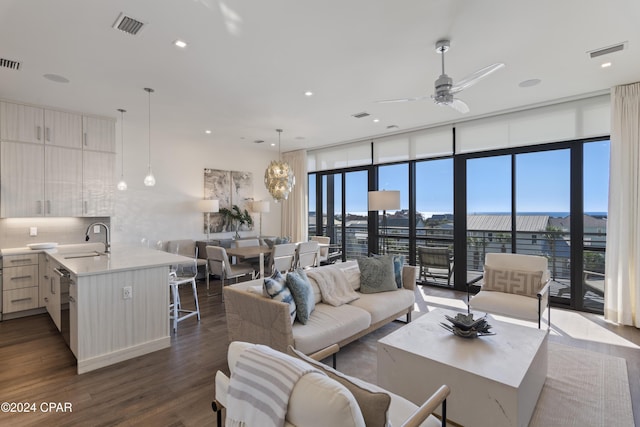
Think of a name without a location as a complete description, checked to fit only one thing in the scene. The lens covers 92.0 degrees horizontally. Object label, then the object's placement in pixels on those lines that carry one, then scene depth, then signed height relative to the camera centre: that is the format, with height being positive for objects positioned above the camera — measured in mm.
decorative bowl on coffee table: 2486 -958
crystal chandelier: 5973 +593
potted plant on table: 7291 -181
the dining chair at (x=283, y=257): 4934 -780
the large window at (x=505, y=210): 4484 -3
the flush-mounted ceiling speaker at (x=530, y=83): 3818 +1606
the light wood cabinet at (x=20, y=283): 4105 -1006
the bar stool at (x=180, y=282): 3799 -917
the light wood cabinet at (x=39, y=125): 4273 +1225
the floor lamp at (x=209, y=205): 6590 +92
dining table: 5059 -728
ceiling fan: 2691 +1123
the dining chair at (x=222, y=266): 4820 -918
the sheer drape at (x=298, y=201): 7938 +221
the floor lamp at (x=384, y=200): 4707 +149
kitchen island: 2789 -944
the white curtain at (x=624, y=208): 3867 +30
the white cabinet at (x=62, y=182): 4602 +419
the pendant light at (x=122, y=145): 5680 +1195
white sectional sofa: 2498 -1027
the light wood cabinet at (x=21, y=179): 4266 +419
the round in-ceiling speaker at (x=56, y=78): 3597 +1559
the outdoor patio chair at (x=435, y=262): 5809 -1010
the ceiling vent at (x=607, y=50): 2985 +1597
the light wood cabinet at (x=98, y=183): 4957 +425
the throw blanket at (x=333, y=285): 3328 -852
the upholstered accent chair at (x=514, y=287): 3387 -931
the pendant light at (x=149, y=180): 4632 +437
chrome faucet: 3975 -492
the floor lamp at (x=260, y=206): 7387 +71
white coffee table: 1883 -1066
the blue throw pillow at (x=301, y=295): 2781 -782
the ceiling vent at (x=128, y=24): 2526 +1561
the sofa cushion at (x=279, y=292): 2639 -712
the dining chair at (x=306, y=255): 5281 -794
